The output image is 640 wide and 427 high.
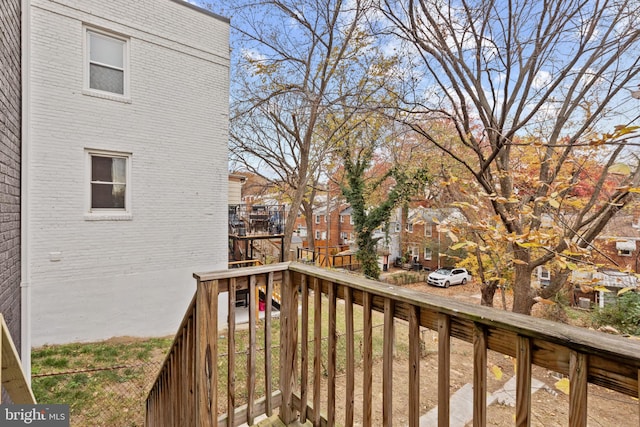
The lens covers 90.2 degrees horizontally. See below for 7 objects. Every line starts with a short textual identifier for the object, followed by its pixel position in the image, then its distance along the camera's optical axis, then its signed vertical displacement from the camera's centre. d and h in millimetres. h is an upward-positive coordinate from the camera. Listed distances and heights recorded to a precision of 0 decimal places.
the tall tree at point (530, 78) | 3799 +1863
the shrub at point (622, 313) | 7216 -2344
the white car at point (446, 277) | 17859 -3631
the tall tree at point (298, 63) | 8500 +4433
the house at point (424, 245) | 19730 -2092
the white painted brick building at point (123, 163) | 5906 +994
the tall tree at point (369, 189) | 11499 +963
